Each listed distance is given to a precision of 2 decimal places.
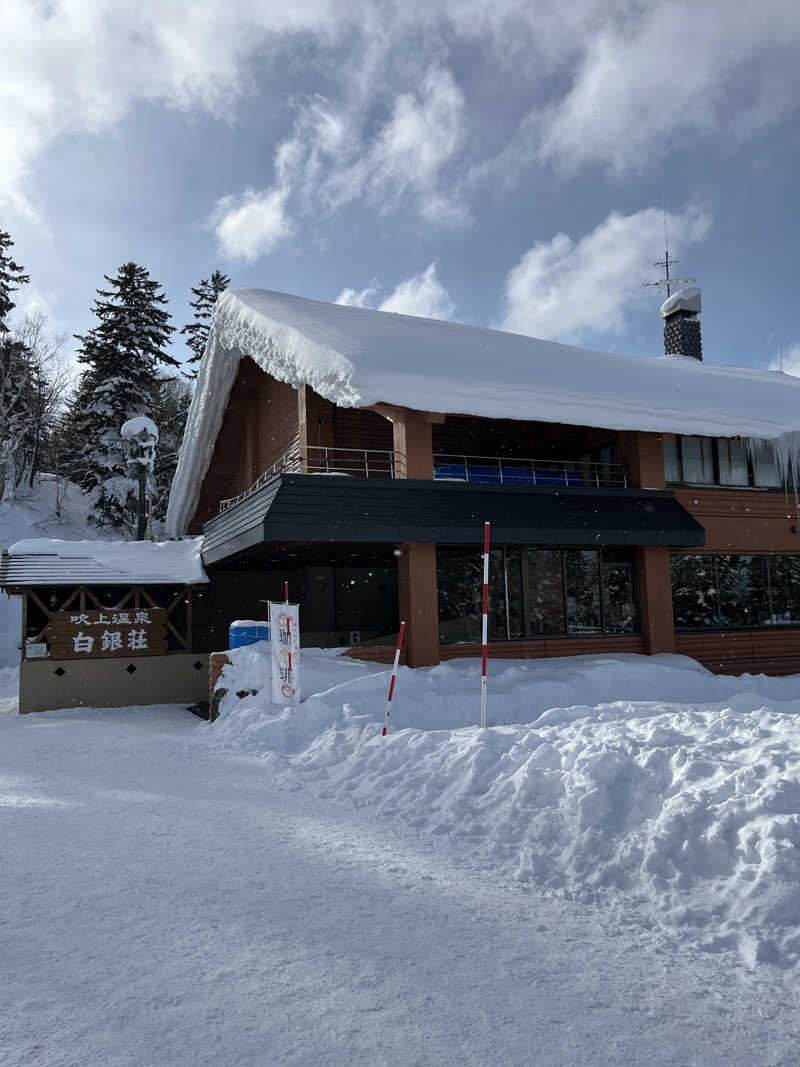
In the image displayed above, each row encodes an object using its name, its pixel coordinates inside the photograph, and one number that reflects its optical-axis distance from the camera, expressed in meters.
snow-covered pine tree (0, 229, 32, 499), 30.59
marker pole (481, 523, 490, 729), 6.84
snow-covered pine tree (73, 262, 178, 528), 30.47
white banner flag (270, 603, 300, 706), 9.29
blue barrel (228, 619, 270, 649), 11.63
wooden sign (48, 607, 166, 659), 13.45
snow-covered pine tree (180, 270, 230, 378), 37.69
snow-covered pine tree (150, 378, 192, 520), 33.19
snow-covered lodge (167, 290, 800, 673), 11.53
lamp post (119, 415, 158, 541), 20.03
